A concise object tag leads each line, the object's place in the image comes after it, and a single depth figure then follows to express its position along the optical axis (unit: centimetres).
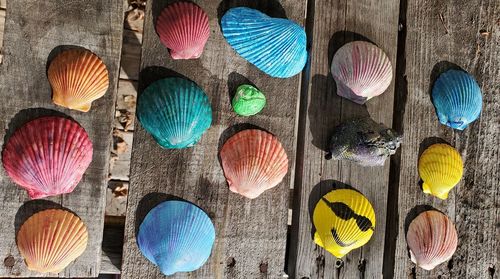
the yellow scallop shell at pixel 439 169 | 56
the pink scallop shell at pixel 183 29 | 51
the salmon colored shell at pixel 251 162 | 52
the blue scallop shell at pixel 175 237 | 51
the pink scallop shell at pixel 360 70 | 55
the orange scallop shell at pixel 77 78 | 49
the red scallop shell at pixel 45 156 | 49
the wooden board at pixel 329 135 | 55
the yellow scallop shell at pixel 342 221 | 54
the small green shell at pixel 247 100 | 52
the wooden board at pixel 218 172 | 52
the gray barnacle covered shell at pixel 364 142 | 52
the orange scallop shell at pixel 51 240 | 49
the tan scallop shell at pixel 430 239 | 56
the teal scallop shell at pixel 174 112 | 51
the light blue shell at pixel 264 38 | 52
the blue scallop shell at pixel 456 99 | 57
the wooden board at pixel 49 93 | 49
